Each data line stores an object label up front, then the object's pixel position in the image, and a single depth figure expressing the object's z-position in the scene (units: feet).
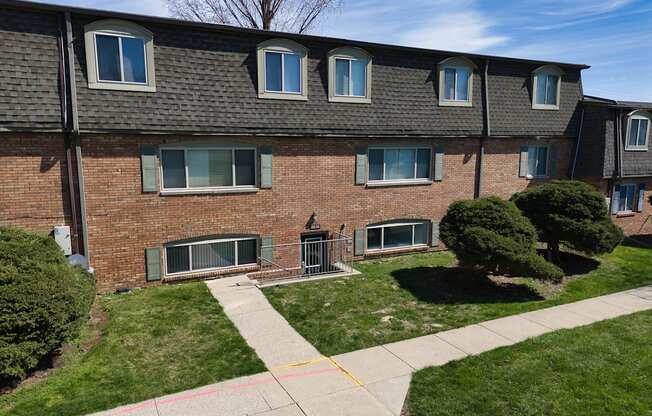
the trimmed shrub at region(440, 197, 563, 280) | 34.78
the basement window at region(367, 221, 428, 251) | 48.83
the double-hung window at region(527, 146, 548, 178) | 56.70
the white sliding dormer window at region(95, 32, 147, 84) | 34.71
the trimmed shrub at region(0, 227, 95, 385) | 21.20
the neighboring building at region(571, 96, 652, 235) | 55.98
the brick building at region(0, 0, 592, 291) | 33.32
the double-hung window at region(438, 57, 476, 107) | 49.06
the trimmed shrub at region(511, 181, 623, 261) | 41.39
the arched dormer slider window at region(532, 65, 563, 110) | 54.75
